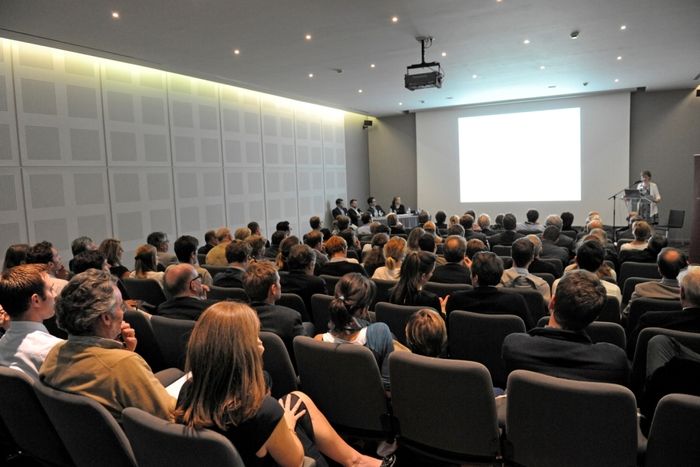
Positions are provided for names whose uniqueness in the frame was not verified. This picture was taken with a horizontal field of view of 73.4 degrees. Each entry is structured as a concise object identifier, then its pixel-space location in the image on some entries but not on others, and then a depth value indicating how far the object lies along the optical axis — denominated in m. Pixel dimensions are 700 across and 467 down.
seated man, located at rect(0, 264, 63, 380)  2.31
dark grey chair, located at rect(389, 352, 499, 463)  1.97
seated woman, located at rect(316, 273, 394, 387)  2.50
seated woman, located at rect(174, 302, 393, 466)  1.51
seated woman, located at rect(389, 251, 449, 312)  3.51
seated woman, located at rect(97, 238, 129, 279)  4.84
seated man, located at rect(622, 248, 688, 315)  3.41
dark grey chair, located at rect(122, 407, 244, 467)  1.41
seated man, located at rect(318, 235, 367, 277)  4.73
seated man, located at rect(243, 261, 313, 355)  2.84
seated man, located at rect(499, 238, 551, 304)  3.90
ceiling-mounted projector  7.68
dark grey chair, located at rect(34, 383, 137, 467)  1.70
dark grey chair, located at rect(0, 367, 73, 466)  1.98
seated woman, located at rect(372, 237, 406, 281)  4.62
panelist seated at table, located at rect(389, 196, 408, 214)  15.03
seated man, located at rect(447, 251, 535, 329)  3.15
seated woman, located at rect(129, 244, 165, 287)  4.59
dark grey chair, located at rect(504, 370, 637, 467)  1.74
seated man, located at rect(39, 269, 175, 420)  1.82
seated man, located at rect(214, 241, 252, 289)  4.40
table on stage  13.84
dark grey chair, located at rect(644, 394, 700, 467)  1.64
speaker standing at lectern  10.94
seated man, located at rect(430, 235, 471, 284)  4.27
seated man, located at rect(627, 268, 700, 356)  2.56
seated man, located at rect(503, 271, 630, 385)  2.01
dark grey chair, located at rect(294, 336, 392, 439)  2.22
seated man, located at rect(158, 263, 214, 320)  3.15
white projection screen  13.15
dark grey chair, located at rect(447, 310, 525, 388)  2.82
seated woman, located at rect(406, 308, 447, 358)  2.27
